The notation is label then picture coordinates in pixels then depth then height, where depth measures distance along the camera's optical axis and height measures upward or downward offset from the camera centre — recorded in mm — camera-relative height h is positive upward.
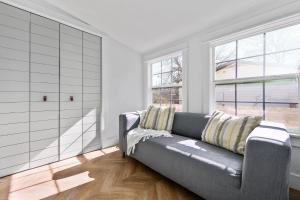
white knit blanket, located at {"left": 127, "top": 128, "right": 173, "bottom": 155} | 2240 -480
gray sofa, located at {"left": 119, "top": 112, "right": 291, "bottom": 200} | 1103 -537
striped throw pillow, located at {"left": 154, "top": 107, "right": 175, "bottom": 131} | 2535 -286
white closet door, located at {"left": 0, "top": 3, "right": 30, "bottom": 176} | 2033 +133
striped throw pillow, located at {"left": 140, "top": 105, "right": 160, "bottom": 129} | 2615 -285
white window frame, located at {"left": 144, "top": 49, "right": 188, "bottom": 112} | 2795 +479
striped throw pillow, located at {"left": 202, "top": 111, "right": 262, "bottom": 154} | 1609 -310
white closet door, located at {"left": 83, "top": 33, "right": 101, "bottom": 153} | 2875 +166
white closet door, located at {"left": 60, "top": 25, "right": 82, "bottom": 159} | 2590 +138
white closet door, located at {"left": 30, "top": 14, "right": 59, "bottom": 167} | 2287 +135
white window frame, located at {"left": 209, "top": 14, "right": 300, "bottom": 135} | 1759 +833
